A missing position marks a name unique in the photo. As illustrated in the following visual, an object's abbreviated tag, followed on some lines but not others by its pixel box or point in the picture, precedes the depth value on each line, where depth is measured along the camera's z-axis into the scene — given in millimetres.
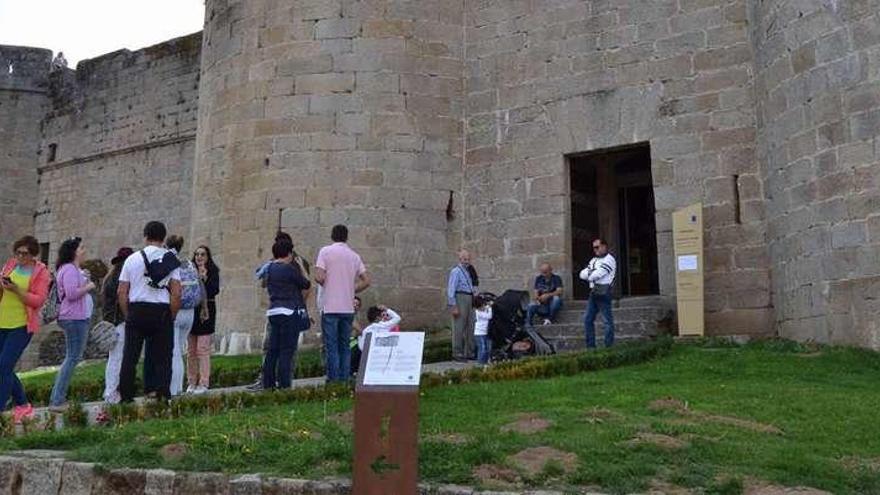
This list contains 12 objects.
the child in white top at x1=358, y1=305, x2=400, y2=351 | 10669
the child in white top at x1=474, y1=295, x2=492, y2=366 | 11352
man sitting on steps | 12609
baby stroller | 11312
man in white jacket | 11094
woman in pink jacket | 7672
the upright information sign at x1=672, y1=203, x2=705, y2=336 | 11477
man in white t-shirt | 7574
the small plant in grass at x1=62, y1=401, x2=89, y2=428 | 6691
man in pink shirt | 8797
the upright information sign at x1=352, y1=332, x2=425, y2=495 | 4512
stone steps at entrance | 11711
